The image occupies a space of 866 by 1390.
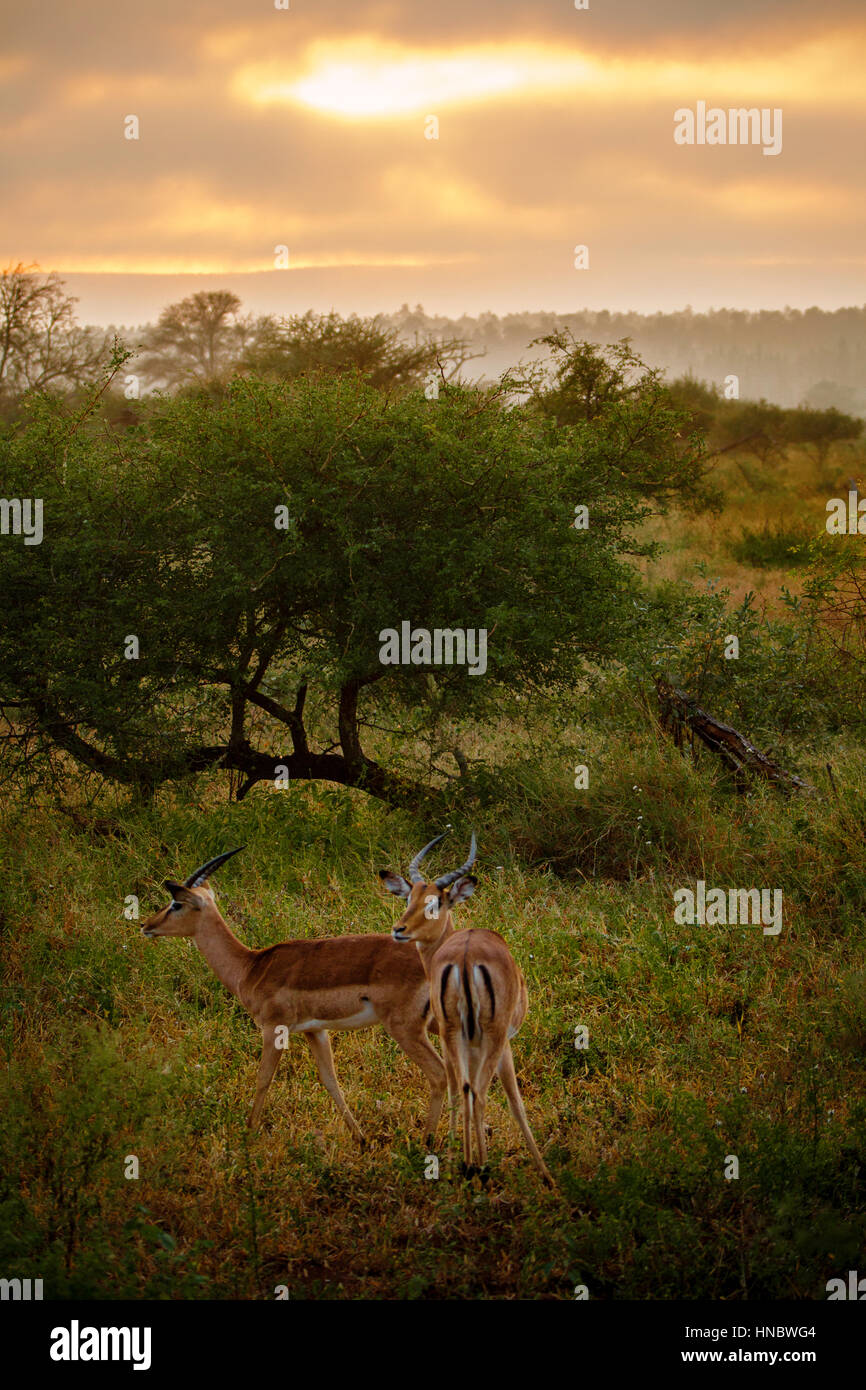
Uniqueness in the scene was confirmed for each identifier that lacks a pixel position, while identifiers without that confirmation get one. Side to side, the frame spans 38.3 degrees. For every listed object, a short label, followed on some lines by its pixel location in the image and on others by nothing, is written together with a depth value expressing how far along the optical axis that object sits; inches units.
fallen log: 374.0
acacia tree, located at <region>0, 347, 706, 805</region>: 389.7
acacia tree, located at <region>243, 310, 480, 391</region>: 1011.3
